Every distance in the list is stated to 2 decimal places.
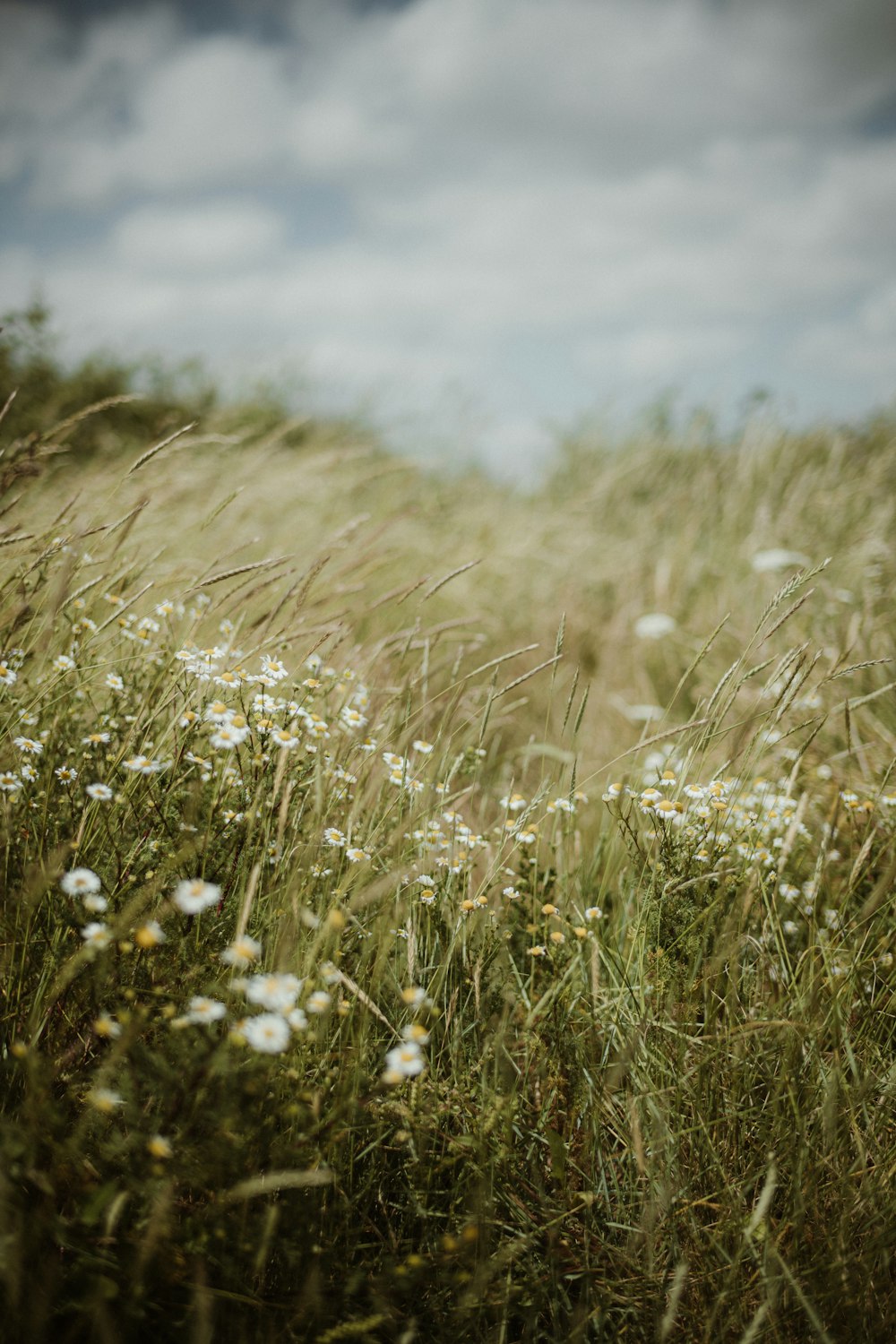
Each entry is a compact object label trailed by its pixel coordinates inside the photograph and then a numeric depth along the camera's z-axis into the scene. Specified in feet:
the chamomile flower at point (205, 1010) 2.57
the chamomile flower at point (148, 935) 2.67
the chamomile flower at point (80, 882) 3.02
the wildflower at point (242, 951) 2.76
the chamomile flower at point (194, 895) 2.77
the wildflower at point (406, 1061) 2.81
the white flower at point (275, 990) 2.53
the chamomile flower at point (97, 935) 2.60
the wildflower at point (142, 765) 3.87
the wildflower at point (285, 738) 3.82
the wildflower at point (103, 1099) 2.41
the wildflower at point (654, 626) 12.48
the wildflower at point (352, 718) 4.71
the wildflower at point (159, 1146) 2.41
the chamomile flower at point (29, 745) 4.08
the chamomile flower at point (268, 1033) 2.43
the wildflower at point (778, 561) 13.01
